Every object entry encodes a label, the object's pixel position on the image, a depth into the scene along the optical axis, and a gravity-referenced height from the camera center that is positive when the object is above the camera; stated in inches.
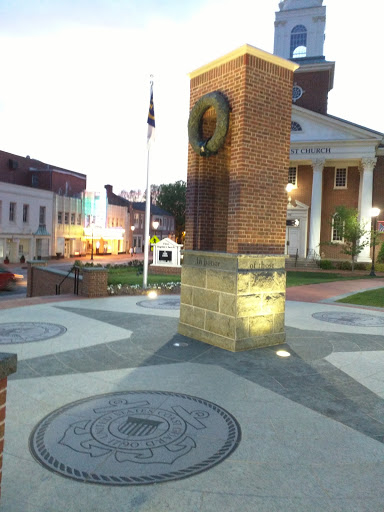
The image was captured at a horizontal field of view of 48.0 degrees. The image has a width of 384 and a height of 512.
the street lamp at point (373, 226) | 1170.1 +72.9
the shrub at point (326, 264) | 1482.5 -60.7
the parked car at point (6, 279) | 915.4 -93.0
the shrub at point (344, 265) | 1467.8 -60.4
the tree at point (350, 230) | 1381.6 +59.6
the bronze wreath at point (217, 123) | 358.6 +104.5
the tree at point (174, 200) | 3651.6 +349.8
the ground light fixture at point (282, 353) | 340.2 -86.2
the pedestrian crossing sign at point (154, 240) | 1208.7 +2.3
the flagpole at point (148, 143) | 700.0 +159.0
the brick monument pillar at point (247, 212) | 349.4 +27.0
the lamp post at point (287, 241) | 1647.9 +15.6
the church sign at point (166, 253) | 1099.4 -30.8
